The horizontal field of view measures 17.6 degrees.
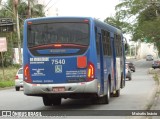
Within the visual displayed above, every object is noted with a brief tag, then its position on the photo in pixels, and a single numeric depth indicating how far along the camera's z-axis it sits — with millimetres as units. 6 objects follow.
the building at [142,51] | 167950
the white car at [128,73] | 46519
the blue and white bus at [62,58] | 16969
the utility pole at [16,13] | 48403
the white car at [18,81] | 32312
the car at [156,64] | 83825
